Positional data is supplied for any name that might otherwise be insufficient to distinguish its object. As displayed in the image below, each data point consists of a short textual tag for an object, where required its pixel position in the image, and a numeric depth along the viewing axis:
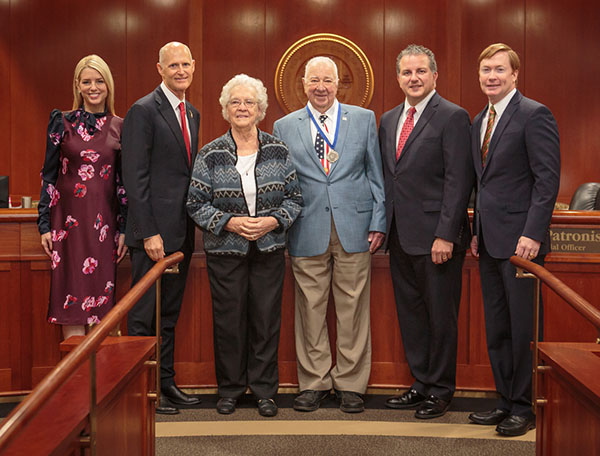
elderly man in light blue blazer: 3.43
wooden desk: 3.65
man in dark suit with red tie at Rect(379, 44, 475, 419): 3.30
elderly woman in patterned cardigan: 3.27
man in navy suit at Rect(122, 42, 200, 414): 3.29
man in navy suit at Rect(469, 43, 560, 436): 3.04
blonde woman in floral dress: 3.38
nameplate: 3.60
